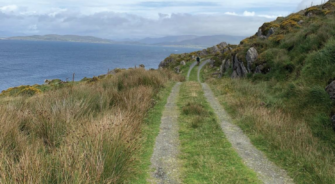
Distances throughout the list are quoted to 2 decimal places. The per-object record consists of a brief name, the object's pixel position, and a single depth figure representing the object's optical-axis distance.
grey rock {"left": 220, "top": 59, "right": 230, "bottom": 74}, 30.03
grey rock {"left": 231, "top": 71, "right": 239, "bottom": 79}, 24.56
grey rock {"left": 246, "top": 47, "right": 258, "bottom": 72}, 22.28
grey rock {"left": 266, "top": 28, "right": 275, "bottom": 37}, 29.55
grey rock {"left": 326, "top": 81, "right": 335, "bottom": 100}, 9.70
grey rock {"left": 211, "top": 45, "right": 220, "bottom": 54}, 72.54
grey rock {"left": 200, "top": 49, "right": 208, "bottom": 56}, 71.12
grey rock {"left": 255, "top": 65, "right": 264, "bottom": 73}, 20.32
